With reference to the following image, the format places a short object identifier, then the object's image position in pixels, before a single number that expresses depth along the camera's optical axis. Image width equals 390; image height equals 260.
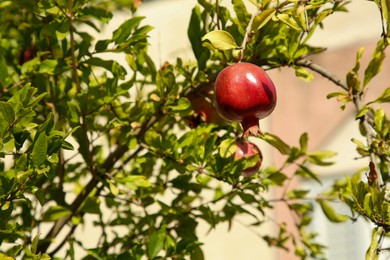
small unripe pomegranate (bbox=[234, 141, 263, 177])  2.39
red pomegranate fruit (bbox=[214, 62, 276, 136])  2.20
